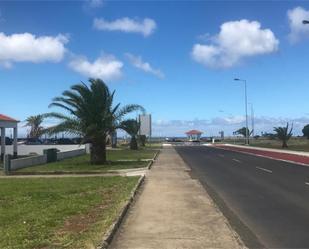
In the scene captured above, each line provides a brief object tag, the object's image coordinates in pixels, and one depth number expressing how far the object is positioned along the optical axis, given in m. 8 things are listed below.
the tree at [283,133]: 39.52
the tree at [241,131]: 74.10
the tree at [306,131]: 82.98
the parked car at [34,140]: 47.26
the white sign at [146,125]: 55.42
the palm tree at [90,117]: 18.52
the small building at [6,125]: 22.23
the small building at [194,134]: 79.37
